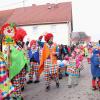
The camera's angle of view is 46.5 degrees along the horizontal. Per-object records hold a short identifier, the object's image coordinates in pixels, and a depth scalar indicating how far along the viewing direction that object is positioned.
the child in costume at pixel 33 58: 3.99
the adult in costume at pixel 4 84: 1.81
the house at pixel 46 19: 15.24
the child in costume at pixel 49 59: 3.55
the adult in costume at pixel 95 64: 3.48
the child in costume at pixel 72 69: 3.85
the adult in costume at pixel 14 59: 2.66
